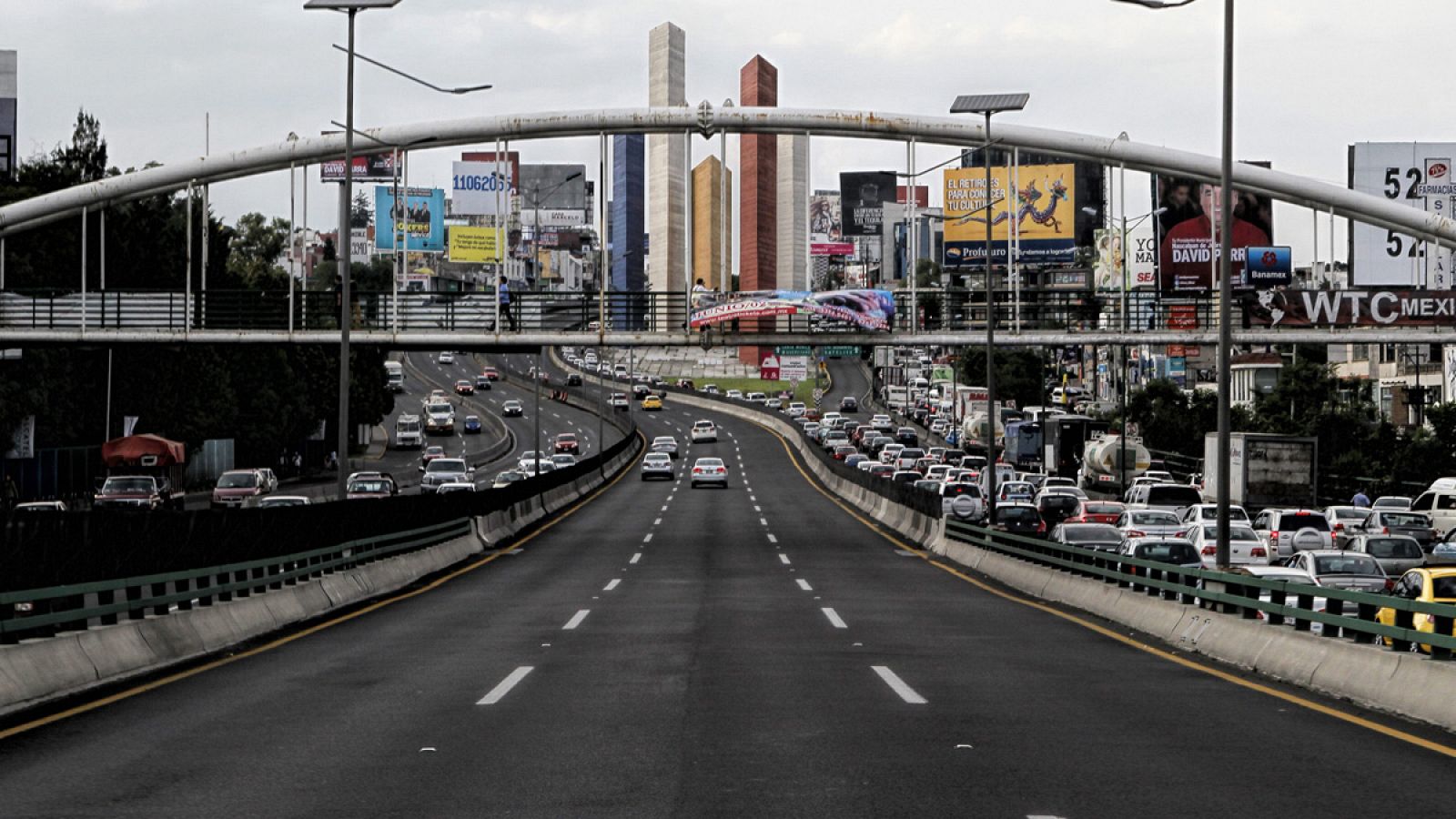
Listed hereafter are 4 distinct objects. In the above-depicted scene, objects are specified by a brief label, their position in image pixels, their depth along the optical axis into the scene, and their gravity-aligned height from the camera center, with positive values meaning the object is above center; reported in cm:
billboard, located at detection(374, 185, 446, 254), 8847 +1490
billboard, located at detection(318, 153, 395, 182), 17750 +2600
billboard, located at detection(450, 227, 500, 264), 15425 +1461
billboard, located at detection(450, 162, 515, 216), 16388 +2154
